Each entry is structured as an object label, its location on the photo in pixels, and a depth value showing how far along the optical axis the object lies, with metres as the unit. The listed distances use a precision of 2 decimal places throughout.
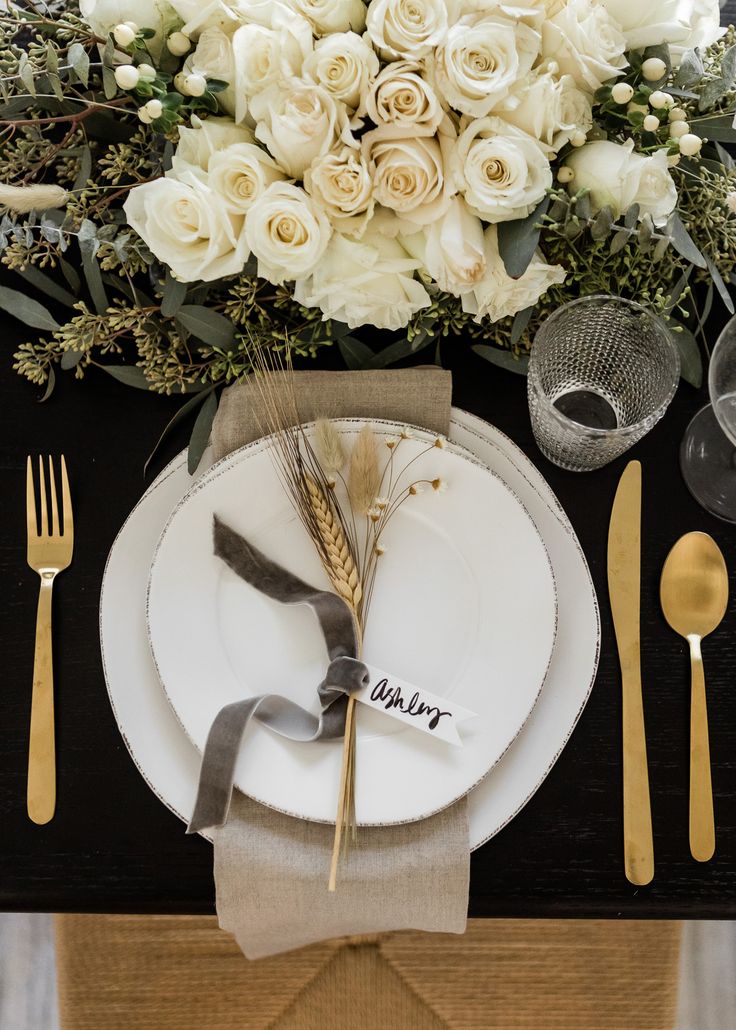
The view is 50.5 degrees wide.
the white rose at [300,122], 0.59
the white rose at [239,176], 0.62
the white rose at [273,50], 0.59
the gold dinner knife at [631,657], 0.71
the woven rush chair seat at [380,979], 1.11
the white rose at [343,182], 0.60
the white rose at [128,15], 0.63
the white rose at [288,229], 0.60
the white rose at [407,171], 0.60
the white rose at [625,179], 0.62
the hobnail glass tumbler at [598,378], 0.71
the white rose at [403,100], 0.58
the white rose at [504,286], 0.66
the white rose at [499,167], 0.59
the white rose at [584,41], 0.60
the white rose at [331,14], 0.59
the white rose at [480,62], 0.57
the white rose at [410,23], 0.57
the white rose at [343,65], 0.58
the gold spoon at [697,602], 0.73
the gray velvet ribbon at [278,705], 0.69
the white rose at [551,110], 0.60
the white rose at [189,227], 0.61
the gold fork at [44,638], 0.73
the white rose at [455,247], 0.63
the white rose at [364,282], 0.65
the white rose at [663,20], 0.62
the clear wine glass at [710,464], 0.79
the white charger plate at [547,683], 0.71
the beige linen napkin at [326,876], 0.69
